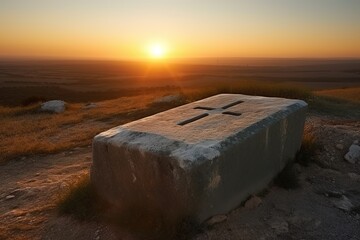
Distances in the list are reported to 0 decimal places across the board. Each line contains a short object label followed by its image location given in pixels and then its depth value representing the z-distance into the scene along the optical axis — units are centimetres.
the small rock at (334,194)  368
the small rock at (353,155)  445
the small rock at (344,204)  343
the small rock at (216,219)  296
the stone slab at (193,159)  283
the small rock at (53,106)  1028
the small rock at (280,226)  299
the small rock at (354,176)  409
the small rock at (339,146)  471
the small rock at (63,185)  427
